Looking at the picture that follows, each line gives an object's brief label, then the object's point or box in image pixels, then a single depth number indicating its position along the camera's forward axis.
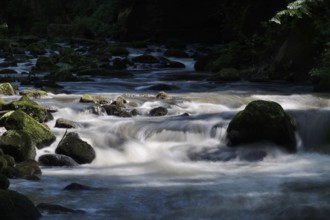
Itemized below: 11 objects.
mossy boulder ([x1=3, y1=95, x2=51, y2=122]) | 15.65
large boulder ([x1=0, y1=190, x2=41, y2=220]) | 8.14
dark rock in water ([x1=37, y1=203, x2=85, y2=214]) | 9.12
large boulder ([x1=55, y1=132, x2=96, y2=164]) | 13.33
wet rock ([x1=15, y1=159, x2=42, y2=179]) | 11.68
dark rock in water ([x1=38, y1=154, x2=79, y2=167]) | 13.00
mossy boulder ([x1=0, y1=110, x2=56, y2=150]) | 13.95
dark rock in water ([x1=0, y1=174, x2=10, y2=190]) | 9.70
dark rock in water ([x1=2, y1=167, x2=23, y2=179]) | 11.38
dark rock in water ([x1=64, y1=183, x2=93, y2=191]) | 10.76
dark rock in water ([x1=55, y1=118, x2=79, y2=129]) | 15.50
